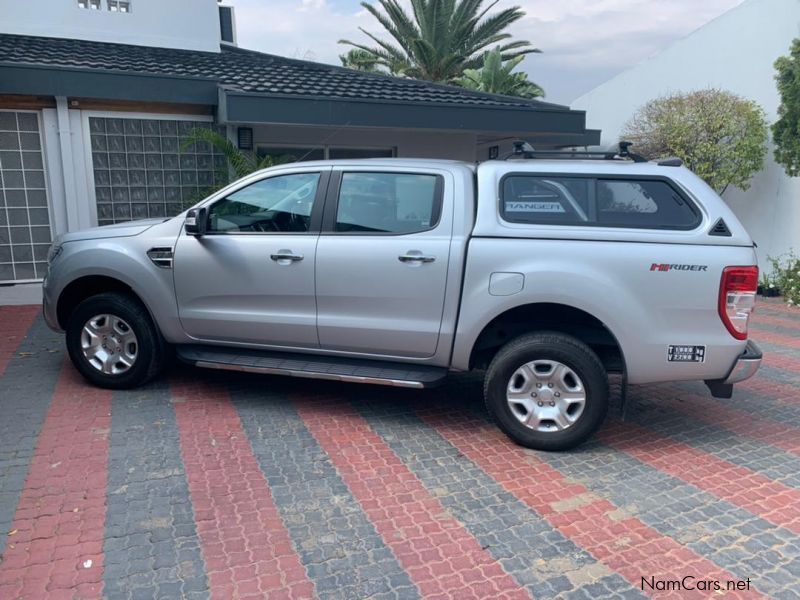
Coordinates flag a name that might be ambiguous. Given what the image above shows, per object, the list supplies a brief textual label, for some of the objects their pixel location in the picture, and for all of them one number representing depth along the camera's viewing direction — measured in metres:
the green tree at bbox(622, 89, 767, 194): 11.32
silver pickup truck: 4.00
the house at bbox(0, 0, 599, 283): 8.48
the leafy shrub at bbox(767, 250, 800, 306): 10.52
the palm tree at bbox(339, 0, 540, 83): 19.42
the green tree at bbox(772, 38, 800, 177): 10.18
